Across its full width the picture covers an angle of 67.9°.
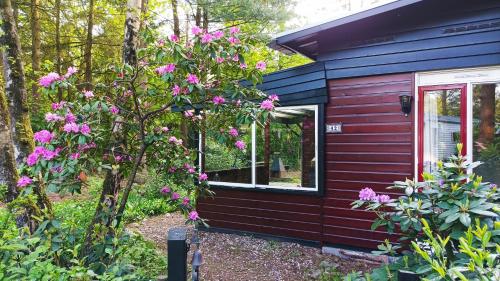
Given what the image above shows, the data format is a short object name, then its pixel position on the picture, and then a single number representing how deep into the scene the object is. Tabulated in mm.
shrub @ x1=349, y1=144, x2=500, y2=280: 1727
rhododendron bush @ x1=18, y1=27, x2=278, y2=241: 2812
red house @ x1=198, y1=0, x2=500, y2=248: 4086
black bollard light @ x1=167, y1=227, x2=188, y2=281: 1749
